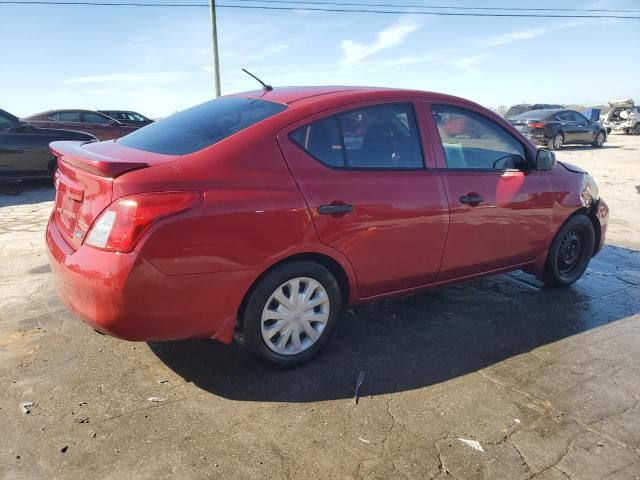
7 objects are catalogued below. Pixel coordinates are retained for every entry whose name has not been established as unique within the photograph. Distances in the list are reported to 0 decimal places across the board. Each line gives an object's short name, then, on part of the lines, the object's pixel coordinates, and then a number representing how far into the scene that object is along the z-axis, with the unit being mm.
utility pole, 17953
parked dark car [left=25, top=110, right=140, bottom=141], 14641
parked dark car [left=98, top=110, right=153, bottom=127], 17828
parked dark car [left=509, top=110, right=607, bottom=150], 19703
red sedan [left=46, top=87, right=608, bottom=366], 2666
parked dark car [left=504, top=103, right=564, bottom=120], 24094
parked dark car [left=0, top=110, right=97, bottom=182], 8992
